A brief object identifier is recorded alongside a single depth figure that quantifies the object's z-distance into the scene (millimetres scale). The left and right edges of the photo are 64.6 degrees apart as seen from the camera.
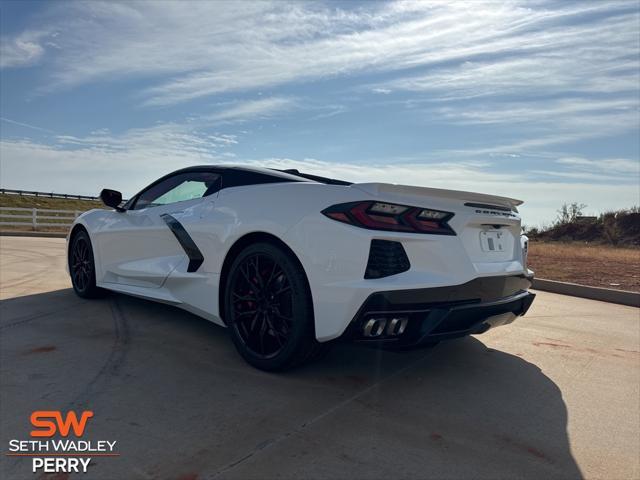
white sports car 2705
